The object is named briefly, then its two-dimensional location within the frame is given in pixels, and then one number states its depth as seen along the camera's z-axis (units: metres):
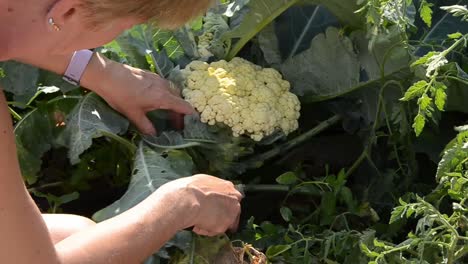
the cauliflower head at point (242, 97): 1.65
